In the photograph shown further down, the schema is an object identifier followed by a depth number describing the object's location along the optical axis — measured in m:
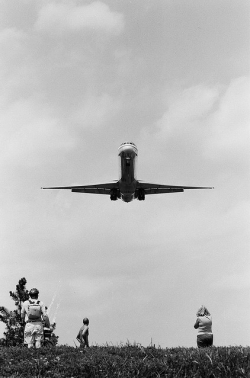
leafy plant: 39.72
